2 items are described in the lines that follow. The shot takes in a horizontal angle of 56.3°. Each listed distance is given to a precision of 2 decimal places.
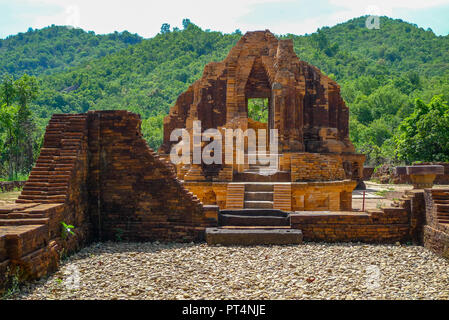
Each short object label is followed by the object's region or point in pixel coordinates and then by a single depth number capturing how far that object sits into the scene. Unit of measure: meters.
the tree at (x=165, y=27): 117.74
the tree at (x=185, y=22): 119.16
